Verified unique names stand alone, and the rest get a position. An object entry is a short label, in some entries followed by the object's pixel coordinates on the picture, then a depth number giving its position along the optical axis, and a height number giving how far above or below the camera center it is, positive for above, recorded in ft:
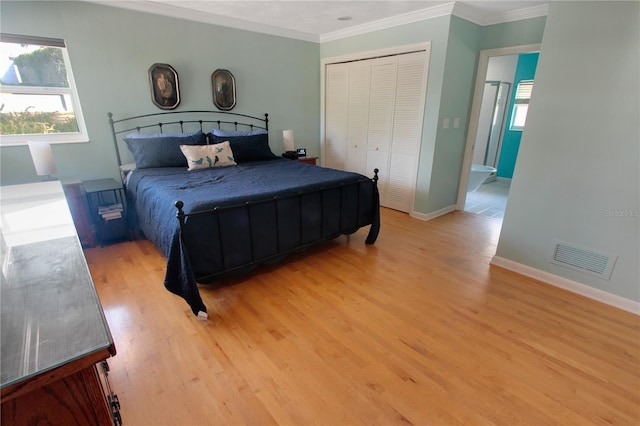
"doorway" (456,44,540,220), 14.57 -1.65
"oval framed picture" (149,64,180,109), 11.28 +0.95
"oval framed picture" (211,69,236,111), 12.73 +0.96
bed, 6.97 -2.09
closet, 12.37 -0.16
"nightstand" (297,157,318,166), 14.84 -2.14
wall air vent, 7.43 -3.43
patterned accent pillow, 10.75 -1.43
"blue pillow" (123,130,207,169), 10.56 -1.19
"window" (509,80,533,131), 18.10 +0.58
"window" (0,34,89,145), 9.31 +0.57
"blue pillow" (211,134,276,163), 12.03 -1.26
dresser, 1.90 -1.50
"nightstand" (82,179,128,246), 10.03 -3.13
